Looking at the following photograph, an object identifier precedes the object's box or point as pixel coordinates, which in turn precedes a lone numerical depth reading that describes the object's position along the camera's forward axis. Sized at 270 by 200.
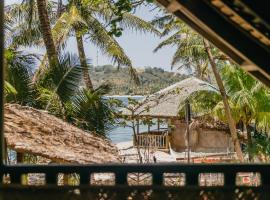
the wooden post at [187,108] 14.39
